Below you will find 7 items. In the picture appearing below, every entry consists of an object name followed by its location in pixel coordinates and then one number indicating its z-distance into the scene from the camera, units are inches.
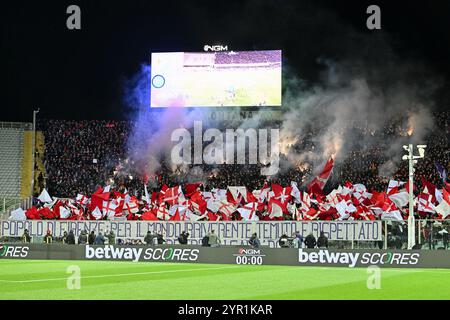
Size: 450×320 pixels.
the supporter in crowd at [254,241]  1460.4
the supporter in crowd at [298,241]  1540.4
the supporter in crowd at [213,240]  1530.5
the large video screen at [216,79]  2635.3
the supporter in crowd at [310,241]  1499.8
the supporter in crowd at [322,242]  1494.8
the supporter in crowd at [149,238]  1615.4
